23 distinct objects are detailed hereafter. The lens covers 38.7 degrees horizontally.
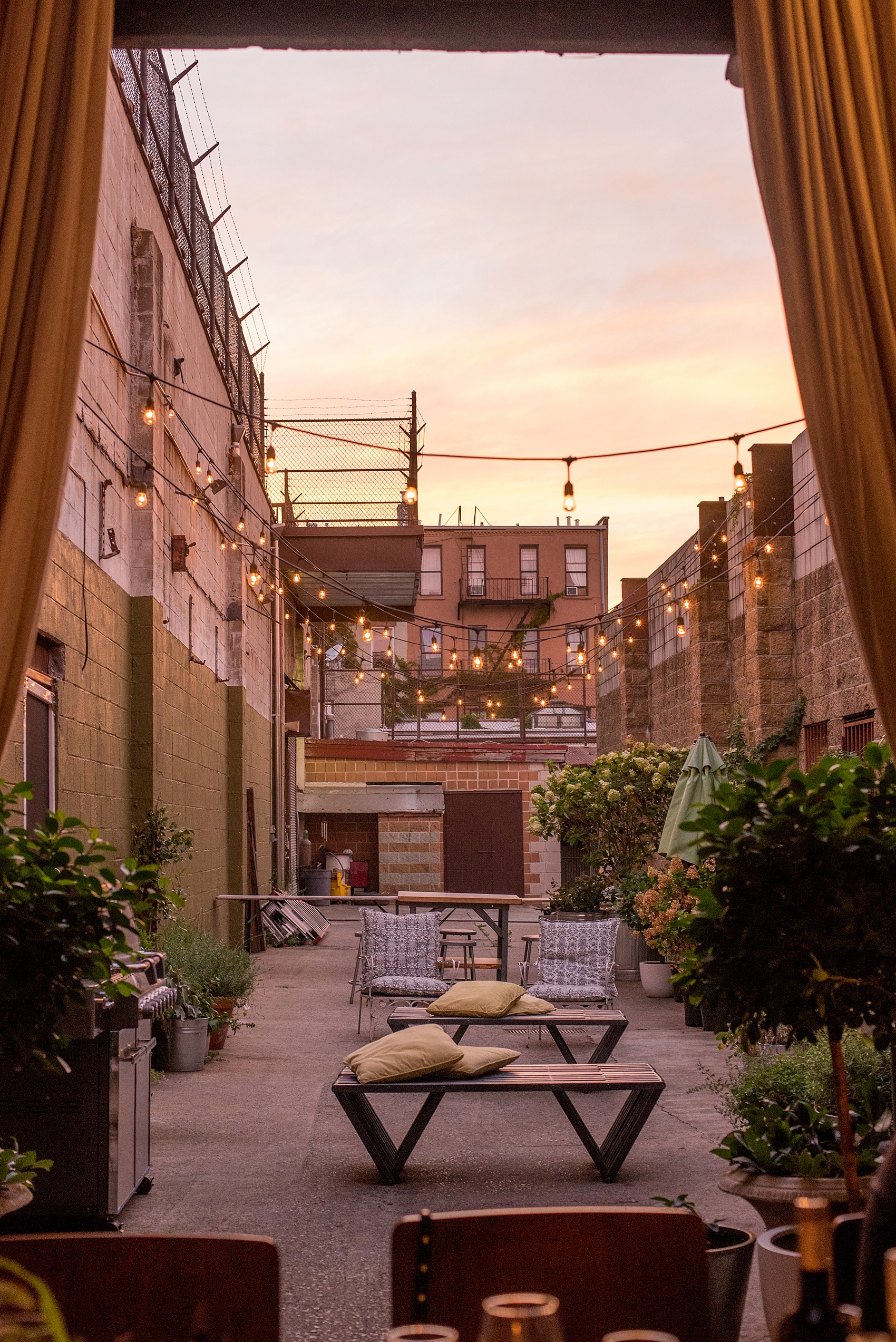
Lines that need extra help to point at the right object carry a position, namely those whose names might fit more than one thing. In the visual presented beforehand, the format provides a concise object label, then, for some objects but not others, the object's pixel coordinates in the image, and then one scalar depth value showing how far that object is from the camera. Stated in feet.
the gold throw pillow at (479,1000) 22.25
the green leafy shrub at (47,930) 10.59
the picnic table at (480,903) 38.06
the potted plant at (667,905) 32.83
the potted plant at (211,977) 29.25
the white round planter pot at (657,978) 38.88
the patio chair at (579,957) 31.48
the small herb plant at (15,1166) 11.44
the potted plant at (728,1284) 11.12
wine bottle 4.71
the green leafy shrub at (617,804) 43.83
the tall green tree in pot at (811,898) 10.48
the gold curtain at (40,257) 9.52
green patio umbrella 35.12
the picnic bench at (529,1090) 18.98
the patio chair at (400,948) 33.73
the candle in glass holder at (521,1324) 4.12
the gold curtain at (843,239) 9.78
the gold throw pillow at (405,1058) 18.98
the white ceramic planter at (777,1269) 9.33
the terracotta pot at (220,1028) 30.22
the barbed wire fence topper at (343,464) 60.80
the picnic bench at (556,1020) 22.26
